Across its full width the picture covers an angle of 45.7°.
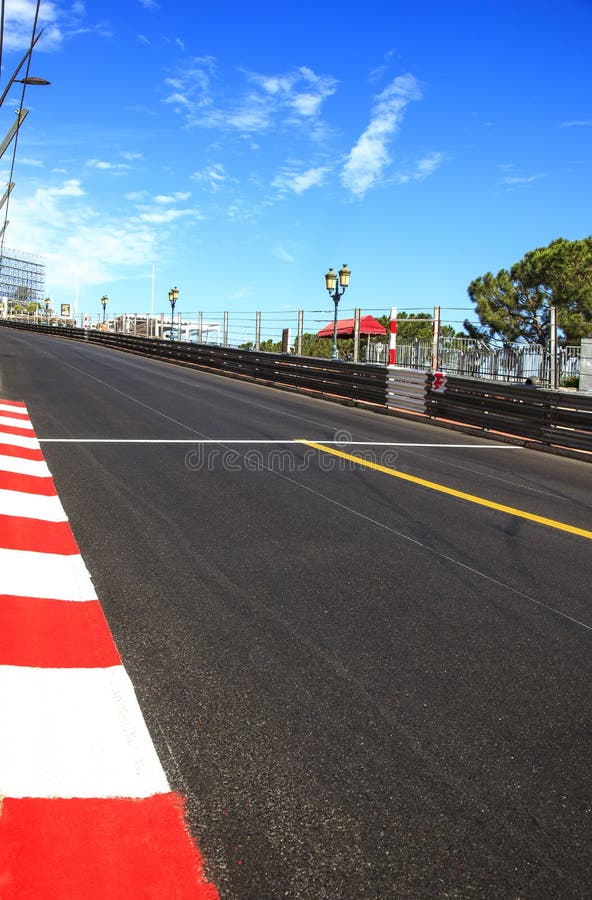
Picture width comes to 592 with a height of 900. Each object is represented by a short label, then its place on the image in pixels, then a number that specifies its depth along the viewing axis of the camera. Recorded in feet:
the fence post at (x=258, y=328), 77.25
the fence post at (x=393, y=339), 51.59
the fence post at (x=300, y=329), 68.23
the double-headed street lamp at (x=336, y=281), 83.35
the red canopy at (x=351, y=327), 127.24
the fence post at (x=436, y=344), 48.88
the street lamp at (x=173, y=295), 135.51
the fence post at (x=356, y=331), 56.80
